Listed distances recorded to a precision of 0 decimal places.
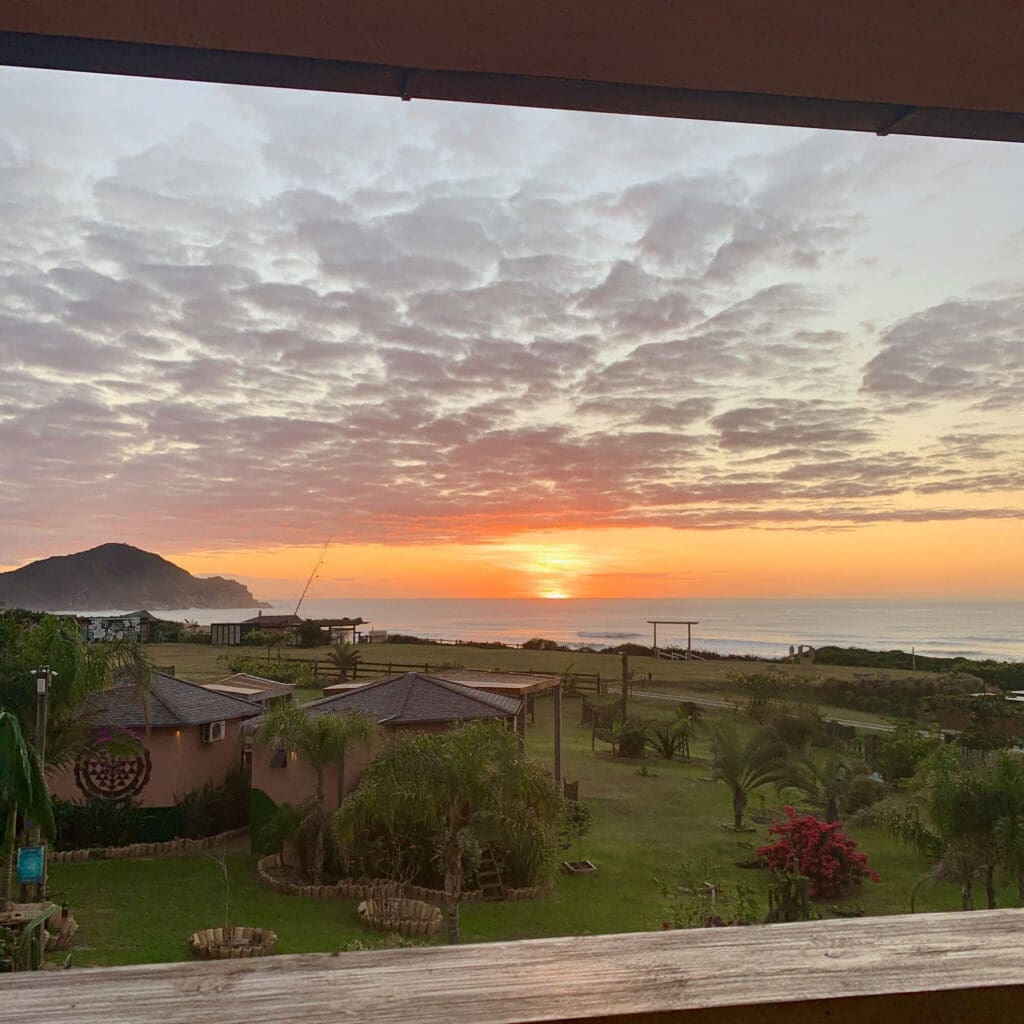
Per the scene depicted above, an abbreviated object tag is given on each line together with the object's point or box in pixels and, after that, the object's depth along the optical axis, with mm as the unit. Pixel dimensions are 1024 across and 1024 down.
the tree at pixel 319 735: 11281
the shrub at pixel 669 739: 19266
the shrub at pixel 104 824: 12250
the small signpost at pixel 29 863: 8734
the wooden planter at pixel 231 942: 7879
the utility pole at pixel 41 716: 9344
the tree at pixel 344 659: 26078
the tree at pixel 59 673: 11398
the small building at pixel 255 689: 15911
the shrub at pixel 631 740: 19188
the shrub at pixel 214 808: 12875
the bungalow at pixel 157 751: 12828
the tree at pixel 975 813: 8477
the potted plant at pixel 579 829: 11430
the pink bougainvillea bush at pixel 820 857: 10359
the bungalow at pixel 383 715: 12219
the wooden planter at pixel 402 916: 9391
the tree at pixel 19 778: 5285
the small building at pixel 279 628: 34000
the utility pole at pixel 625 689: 21212
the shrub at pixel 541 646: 42562
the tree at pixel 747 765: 13719
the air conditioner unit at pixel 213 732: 13805
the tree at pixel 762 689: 22297
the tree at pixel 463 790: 8555
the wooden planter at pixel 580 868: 11383
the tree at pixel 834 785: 13586
